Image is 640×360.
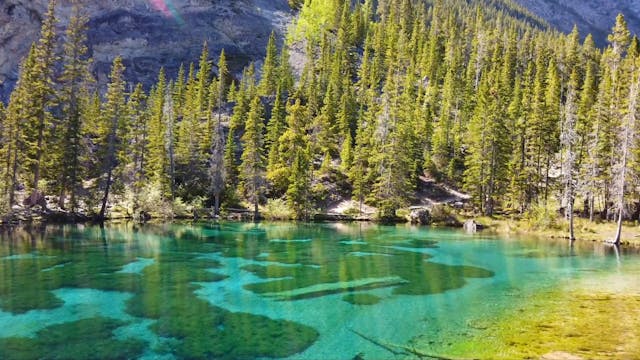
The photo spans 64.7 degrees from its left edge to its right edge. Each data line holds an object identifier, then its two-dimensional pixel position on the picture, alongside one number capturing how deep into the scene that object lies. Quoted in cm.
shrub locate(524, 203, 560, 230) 4953
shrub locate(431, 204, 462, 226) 5812
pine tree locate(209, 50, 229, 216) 6172
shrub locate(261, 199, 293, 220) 6147
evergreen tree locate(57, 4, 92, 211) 5097
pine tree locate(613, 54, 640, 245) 3981
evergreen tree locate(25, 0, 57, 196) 4859
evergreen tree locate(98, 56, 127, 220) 5475
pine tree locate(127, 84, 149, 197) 6162
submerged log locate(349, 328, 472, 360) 1298
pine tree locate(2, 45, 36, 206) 4541
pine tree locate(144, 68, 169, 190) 6069
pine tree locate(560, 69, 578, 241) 4400
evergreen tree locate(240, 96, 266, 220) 6184
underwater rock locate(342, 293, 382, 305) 1930
